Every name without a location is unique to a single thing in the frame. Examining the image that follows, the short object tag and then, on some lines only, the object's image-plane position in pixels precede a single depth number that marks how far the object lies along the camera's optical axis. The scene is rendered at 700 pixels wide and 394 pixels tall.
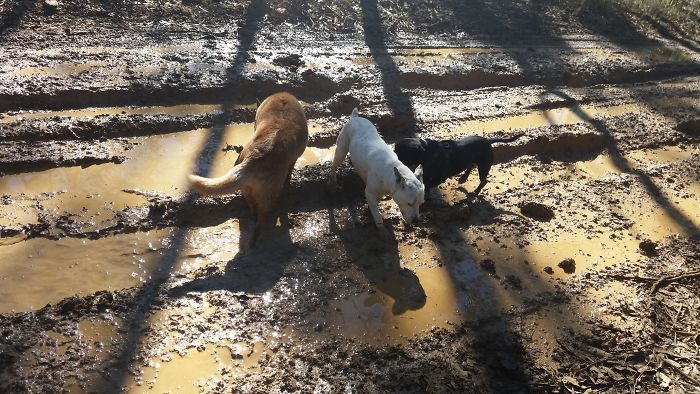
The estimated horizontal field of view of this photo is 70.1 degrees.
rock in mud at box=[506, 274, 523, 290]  5.20
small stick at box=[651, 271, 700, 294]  5.30
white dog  5.16
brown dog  4.78
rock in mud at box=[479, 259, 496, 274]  5.38
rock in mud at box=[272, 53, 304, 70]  8.52
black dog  6.02
